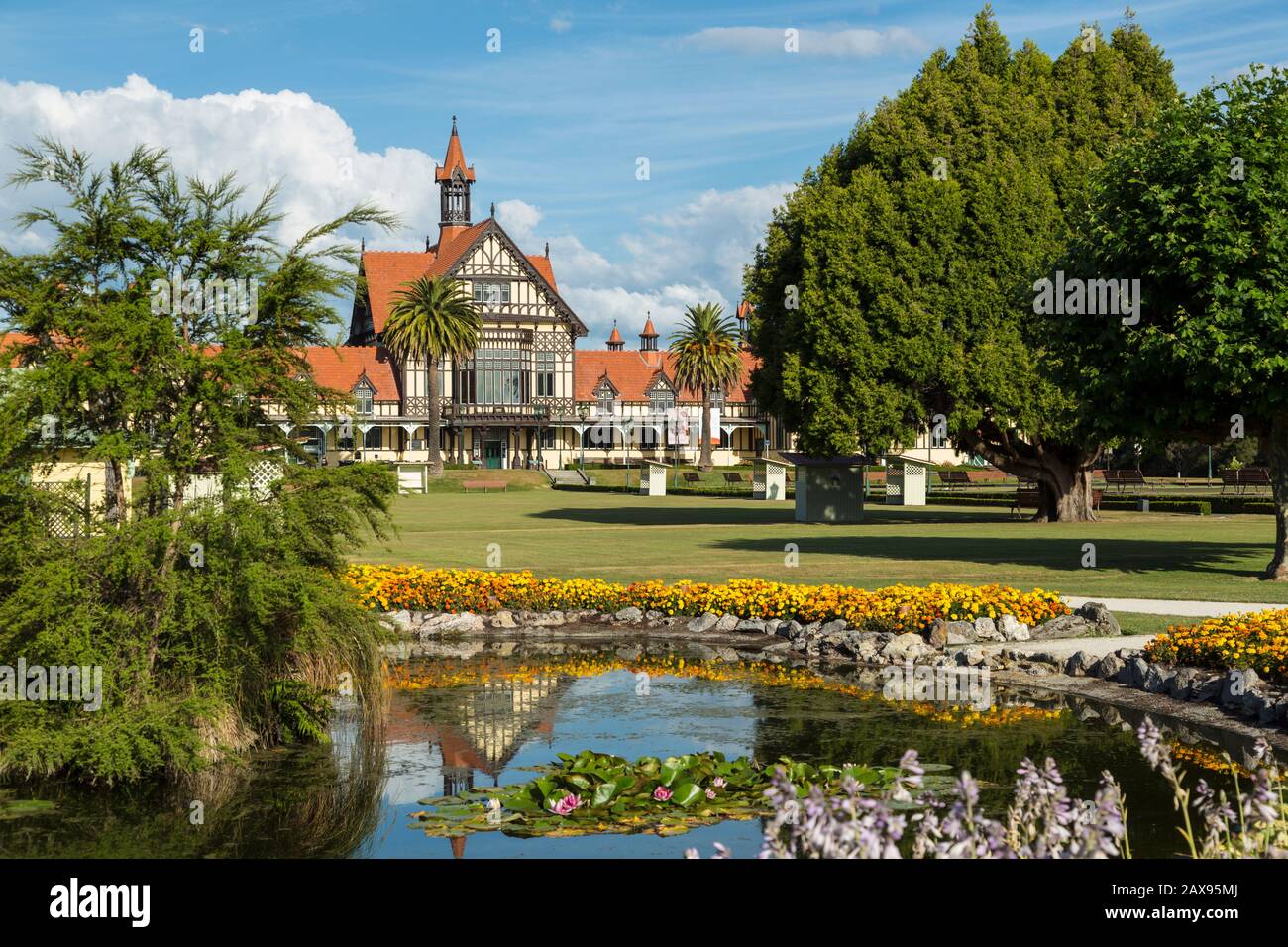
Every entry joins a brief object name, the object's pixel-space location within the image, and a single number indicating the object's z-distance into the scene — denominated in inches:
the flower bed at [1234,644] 517.0
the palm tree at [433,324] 2974.9
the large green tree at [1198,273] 855.7
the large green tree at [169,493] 419.5
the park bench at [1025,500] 1653.5
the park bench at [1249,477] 1872.5
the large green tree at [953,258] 1433.3
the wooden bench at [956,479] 2427.4
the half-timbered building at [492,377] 3233.3
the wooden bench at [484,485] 2623.0
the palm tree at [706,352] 3454.7
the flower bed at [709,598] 672.4
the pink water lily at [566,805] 370.9
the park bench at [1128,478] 2018.9
